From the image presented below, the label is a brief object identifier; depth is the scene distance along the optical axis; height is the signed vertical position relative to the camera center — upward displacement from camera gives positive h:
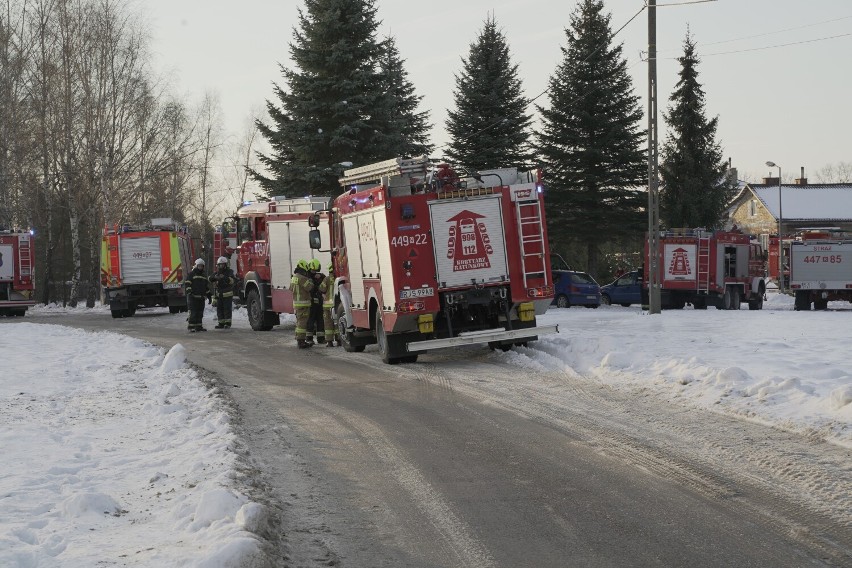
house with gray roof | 81.12 +2.60
